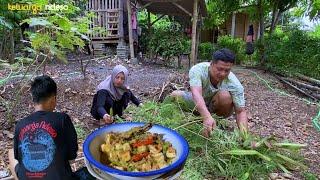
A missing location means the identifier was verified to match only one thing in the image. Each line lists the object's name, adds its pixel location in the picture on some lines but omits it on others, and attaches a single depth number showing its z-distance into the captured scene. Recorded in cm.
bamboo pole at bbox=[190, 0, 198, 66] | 653
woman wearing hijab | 260
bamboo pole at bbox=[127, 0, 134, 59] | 692
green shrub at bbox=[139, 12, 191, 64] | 711
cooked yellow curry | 123
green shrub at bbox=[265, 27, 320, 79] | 594
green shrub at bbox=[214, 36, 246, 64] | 923
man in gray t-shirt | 224
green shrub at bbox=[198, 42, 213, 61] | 945
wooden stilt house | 759
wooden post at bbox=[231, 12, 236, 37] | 1248
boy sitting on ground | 141
